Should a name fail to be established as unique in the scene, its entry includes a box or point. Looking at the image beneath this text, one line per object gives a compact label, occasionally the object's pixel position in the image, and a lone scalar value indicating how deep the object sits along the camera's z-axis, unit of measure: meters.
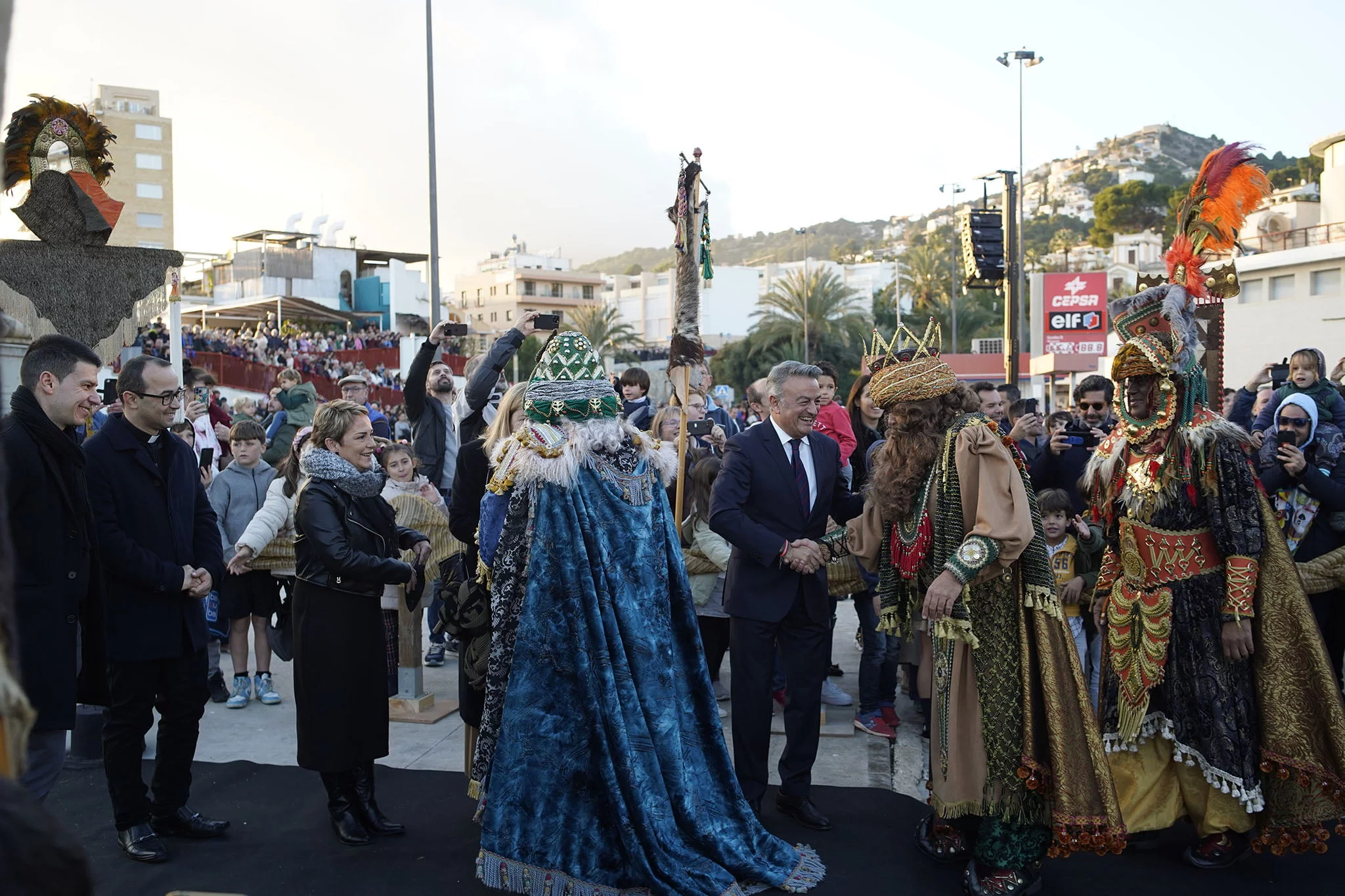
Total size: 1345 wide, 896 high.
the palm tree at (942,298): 52.16
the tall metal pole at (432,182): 14.67
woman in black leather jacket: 4.36
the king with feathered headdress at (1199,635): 4.15
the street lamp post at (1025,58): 25.95
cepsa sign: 27.84
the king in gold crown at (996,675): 3.87
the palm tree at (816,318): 47.09
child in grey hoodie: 6.38
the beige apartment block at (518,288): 81.44
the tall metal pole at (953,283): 48.03
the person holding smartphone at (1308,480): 5.52
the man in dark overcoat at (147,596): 4.14
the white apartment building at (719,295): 75.56
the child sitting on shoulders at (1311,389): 6.27
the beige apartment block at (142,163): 67.81
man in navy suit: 4.62
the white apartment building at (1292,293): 35.12
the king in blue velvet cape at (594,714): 3.82
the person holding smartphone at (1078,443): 5.75
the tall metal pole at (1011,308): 14.28
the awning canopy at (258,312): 46.19
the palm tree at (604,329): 54.97
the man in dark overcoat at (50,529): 3.62
